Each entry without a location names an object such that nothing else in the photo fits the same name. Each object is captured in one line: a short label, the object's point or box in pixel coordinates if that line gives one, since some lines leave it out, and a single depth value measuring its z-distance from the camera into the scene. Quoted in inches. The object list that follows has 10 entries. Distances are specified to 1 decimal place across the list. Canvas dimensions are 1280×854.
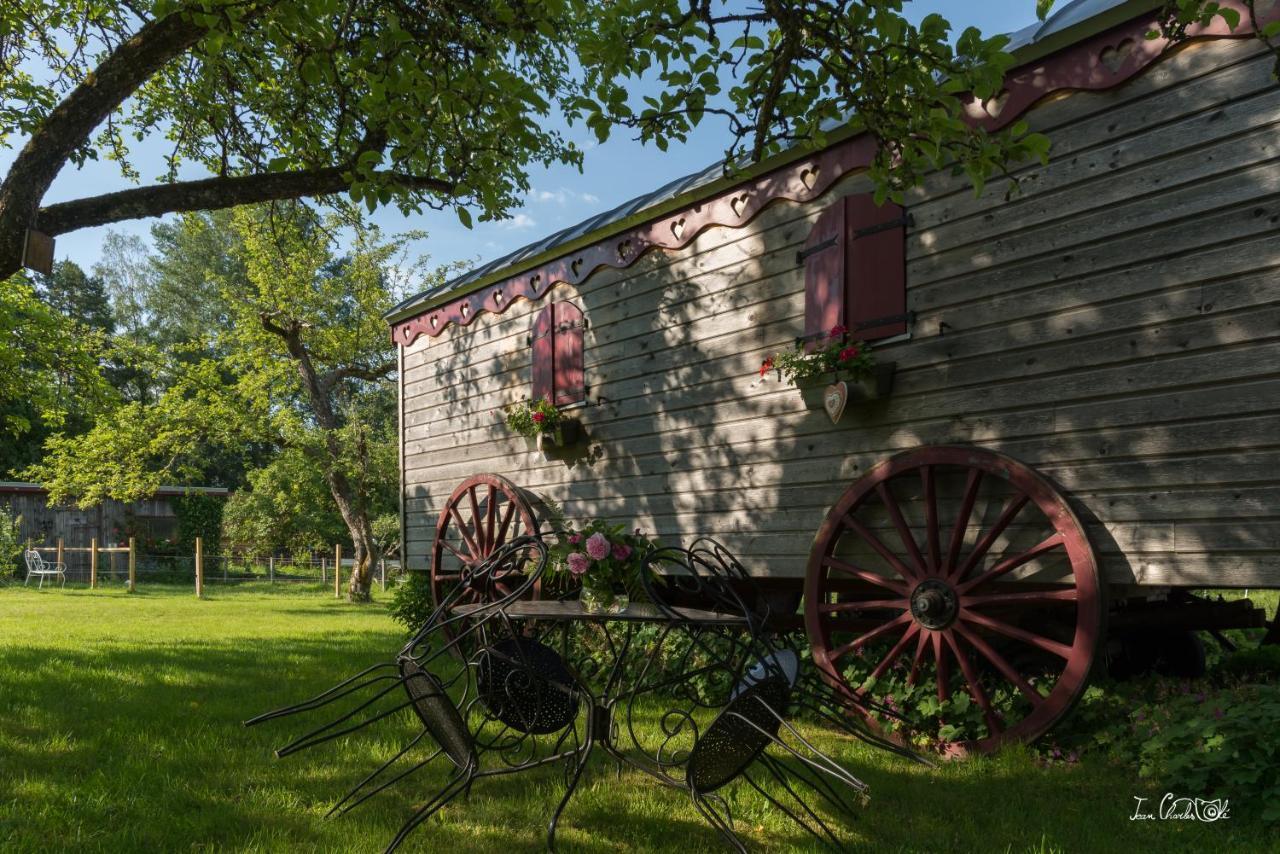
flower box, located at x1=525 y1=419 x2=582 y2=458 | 282.8
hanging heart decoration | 199.0
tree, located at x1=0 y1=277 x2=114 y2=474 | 348.8
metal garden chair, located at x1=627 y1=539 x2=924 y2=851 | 110.1
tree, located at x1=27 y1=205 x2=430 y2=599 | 618.8
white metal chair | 749.9
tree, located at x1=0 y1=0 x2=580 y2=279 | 171.8
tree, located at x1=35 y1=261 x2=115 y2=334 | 1178.0
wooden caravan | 152.0
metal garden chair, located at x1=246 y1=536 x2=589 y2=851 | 119.2
